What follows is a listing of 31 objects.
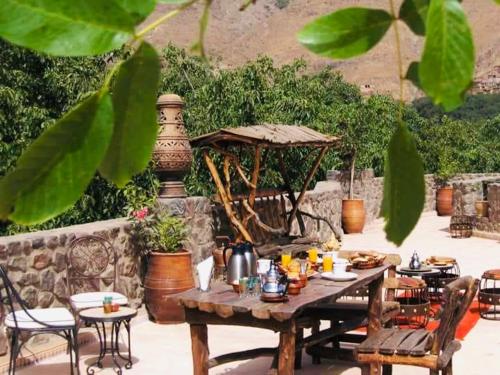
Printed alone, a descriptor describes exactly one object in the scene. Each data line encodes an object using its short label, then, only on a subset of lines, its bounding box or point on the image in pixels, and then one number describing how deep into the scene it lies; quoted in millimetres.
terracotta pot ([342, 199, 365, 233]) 13297
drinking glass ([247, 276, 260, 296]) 4352
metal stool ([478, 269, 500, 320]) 6934
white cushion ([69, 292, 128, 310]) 5277
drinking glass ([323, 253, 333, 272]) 4898
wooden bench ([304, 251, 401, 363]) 5027
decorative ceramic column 7020
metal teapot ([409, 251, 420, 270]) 7590
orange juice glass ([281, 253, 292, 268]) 4853
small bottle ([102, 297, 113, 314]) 5051
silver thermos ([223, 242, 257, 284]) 4609
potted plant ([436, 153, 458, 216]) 16875
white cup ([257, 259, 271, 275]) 4748
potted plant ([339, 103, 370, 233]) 13822
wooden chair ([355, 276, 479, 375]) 4246
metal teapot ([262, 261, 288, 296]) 4094
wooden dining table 3973
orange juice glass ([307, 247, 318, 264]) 5186
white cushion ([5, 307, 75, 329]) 4688
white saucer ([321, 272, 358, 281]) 4637
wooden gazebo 7520
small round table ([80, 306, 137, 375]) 4930
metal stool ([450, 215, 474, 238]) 13336
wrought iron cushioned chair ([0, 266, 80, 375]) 4659
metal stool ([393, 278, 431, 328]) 6172
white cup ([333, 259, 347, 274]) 4750
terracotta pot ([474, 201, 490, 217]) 13938
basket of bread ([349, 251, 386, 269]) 5148
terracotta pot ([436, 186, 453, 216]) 16828
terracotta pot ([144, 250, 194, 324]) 6621
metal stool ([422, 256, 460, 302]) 7684
